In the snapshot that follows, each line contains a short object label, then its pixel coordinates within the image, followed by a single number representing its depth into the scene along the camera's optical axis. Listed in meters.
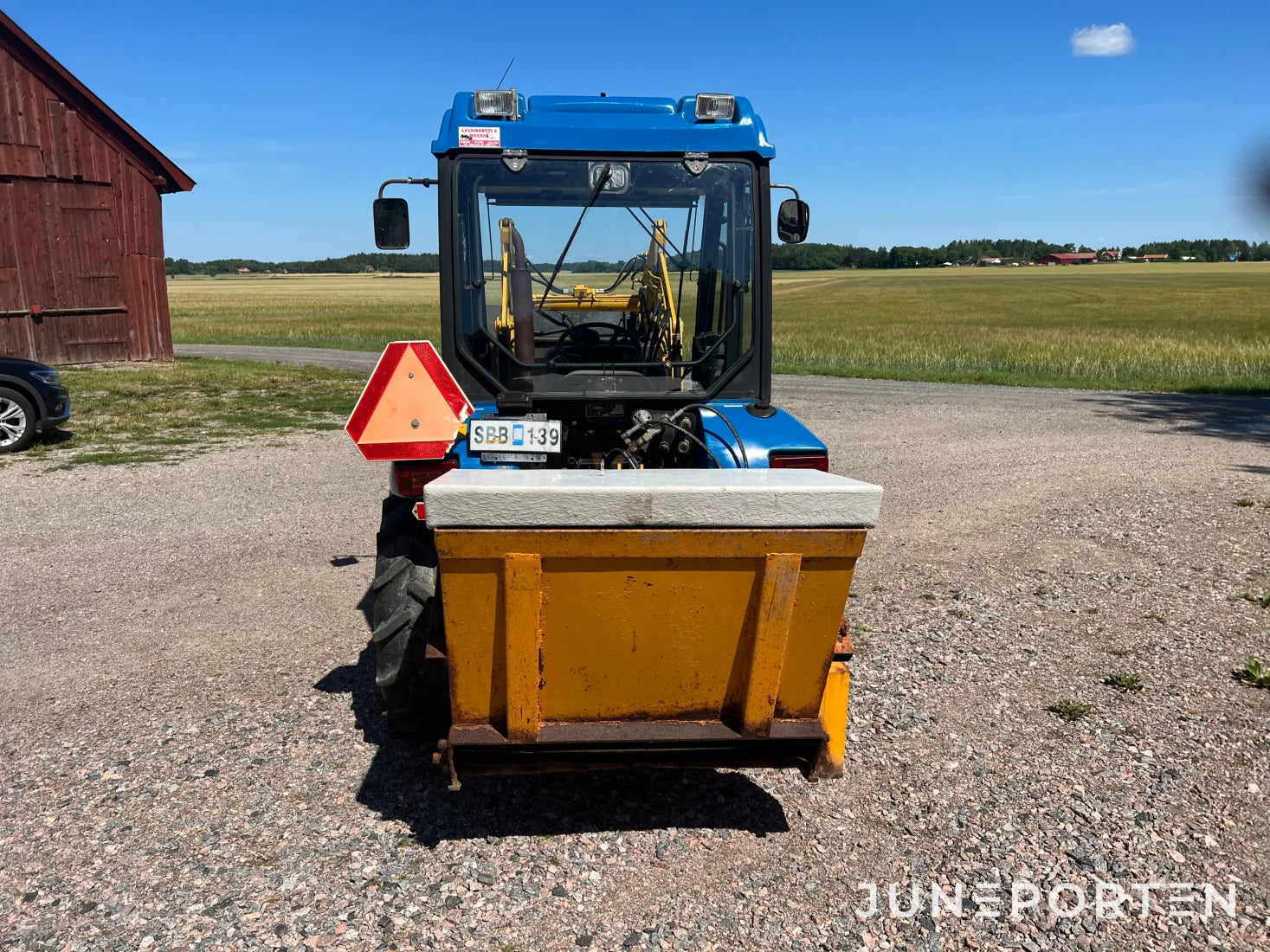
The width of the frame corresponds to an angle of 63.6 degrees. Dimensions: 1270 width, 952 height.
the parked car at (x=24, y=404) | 10.70
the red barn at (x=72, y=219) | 17.20
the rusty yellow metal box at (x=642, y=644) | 2.89
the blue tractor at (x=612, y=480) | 2.88
